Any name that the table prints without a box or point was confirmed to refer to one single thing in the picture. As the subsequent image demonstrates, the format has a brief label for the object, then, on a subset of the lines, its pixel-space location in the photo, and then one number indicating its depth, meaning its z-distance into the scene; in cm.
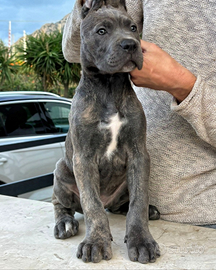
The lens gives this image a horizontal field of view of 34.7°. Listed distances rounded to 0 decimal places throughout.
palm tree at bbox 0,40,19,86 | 1725
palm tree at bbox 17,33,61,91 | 1825
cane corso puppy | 136
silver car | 474
